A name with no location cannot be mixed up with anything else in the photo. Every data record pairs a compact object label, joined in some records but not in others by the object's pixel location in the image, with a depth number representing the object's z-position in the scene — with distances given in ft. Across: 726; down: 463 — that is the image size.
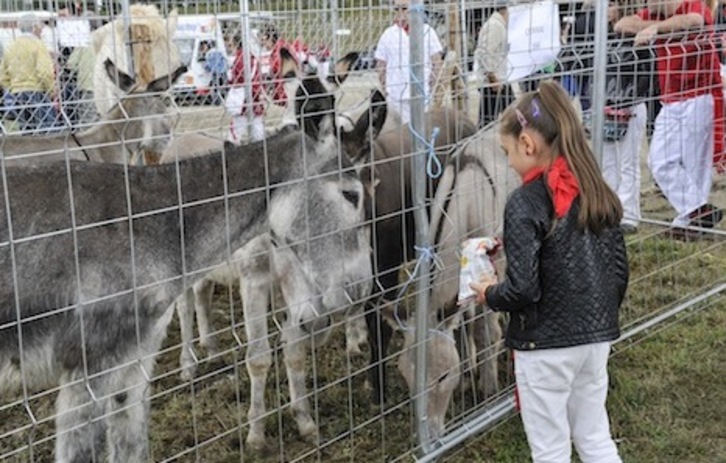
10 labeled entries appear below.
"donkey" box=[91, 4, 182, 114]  21.56
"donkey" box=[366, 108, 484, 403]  15.11
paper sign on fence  13.55
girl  9.63
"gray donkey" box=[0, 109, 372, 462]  10.25
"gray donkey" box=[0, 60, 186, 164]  16.53
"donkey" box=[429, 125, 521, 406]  13.37
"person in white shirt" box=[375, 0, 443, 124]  11.55
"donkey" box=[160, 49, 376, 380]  11.77
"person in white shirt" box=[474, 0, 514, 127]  13.32
